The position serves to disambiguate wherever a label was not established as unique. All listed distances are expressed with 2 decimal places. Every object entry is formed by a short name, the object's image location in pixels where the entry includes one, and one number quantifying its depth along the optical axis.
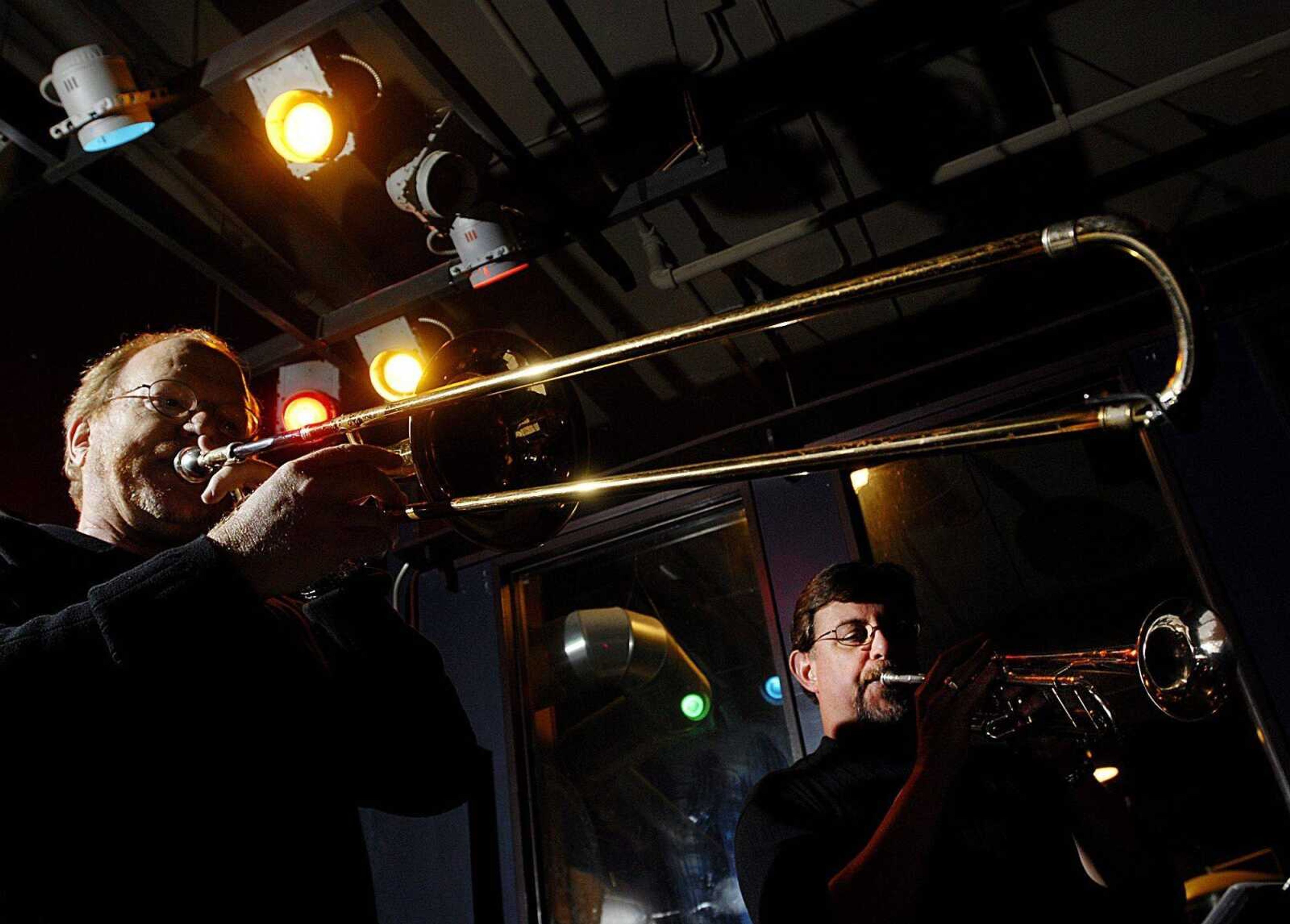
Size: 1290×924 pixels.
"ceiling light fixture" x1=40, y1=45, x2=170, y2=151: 2.96
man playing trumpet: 1.99
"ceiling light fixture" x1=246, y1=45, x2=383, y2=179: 3.19
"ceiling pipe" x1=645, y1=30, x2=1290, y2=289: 3.01
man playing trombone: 1.25
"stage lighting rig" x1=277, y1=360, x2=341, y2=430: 4.26
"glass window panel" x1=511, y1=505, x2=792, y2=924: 4.03
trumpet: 2.74
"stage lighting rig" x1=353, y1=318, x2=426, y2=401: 4.03
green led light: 4.37
